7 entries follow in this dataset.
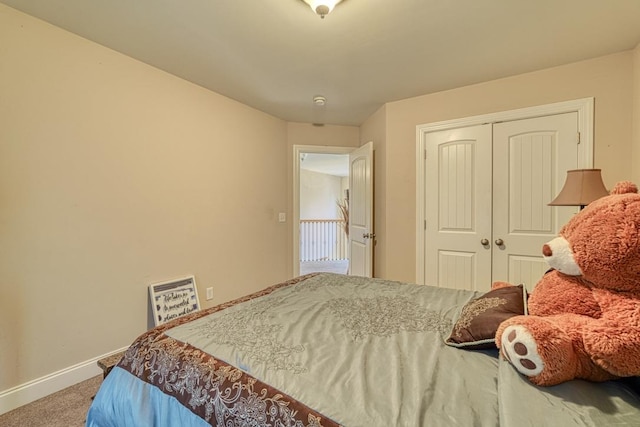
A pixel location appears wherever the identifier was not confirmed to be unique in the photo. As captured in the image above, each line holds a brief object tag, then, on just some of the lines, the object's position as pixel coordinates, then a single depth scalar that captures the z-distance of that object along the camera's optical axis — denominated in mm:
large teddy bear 703
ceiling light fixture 1534
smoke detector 2941
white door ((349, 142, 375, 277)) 3305
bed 711
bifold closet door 2373
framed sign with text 2351
